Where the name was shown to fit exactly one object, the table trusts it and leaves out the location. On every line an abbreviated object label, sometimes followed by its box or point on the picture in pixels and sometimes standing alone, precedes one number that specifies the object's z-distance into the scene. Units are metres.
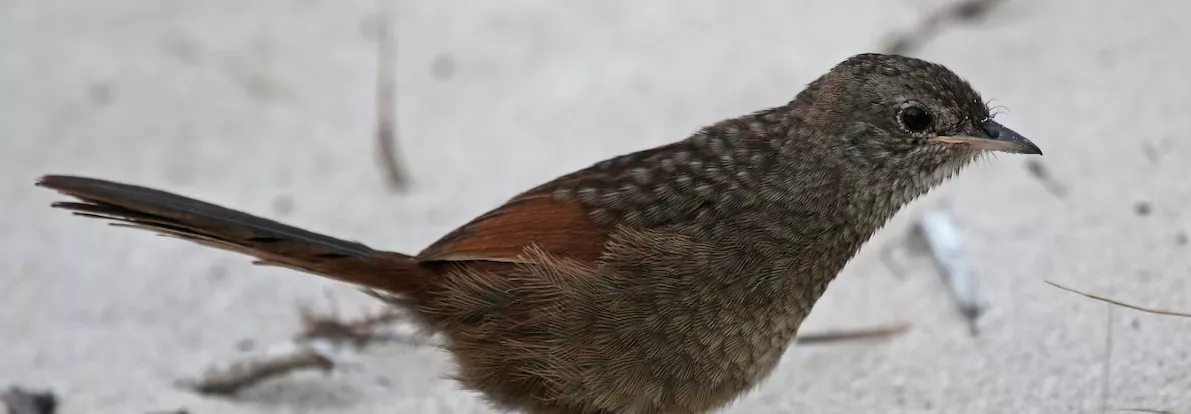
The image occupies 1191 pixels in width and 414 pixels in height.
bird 6.34
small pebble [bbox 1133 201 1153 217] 7.96
